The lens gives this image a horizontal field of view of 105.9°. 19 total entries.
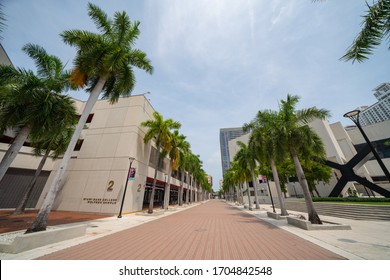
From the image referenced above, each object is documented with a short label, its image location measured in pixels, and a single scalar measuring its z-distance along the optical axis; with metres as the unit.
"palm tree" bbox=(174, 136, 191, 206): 23.22
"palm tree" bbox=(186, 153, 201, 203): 36.99
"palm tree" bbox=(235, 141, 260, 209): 24.09
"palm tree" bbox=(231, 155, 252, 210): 28.21
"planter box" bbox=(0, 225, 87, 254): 5.04
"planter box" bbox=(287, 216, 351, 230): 8.82
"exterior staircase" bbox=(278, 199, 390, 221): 12.30
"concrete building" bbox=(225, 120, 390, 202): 42.69
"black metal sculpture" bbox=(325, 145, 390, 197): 27.24
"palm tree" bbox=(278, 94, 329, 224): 11.64
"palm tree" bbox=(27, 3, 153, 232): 9.23
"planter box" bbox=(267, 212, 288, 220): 14.03
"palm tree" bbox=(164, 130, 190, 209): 22.54
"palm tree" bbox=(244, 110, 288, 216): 12.91
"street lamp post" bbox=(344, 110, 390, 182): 16.64
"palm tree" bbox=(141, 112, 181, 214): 19.00
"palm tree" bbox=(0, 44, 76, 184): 9.20
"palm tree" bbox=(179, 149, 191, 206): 28.01
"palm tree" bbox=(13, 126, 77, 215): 13.33
